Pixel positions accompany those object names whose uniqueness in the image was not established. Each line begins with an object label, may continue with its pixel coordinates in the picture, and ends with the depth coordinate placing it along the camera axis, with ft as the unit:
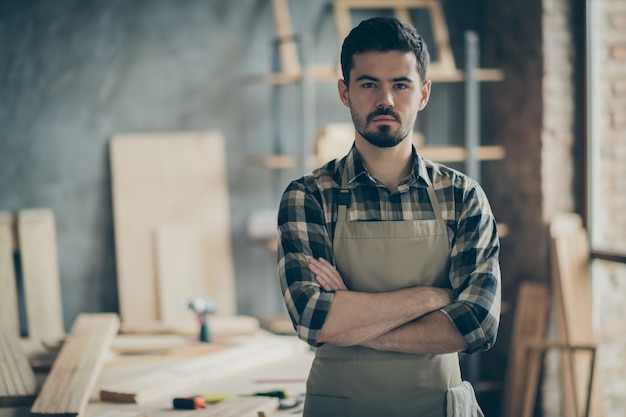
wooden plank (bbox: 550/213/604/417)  14.53
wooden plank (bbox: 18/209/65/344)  14.39
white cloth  7.15
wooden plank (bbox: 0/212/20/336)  13.92
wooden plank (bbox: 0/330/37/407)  9.02
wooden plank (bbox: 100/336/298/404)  8.85
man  7.17
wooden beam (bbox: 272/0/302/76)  15.73
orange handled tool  8.38
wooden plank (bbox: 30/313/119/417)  8.29
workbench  8.32
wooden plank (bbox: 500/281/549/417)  15.51
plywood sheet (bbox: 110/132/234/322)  15.90
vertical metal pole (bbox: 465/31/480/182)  15.79
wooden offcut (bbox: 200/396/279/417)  7.98
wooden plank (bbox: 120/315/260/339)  12.21
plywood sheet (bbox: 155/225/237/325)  15.76
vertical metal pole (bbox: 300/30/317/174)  15.34
